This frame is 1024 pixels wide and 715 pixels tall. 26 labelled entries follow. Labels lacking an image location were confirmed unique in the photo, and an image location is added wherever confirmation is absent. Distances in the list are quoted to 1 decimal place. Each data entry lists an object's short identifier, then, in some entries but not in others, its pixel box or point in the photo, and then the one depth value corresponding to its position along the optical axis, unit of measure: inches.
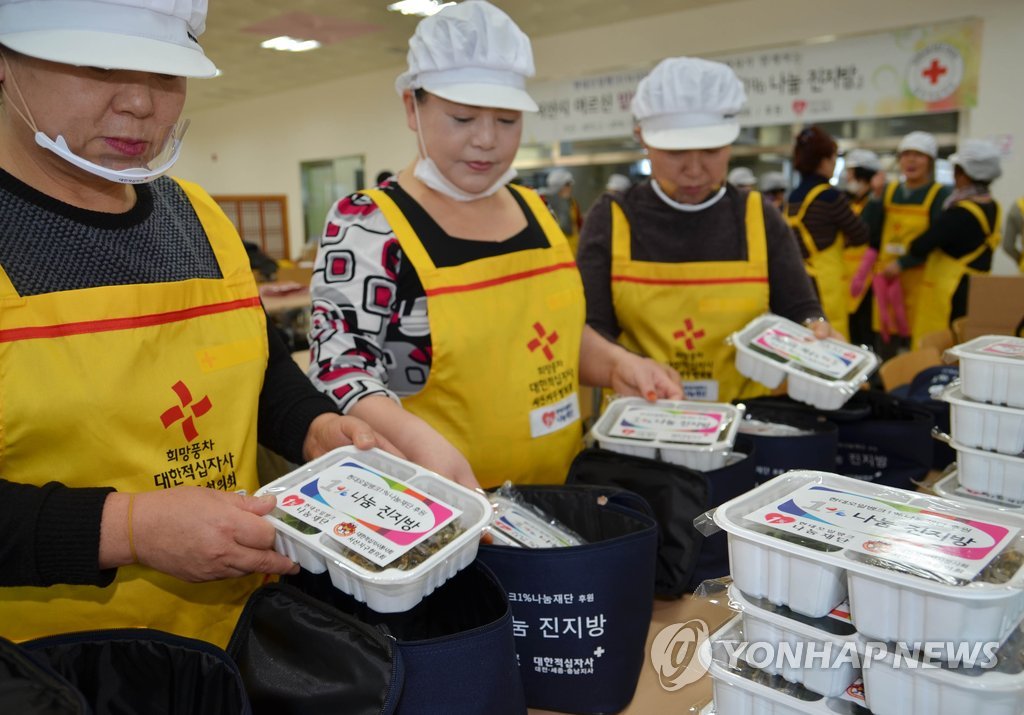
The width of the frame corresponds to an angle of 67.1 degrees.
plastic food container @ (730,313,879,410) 63.9
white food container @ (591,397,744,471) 56.0
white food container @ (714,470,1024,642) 26.1
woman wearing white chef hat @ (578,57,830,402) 80.4
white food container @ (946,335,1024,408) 47.4
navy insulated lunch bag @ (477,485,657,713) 38.4
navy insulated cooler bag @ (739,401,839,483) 59.6
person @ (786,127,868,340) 164.1
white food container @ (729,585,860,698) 28.6
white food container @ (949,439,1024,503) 48.9
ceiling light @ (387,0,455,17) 268.2
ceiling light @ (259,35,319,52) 328.0
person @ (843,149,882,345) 225.0
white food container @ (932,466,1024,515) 49.7
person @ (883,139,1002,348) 184.9
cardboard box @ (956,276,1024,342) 104.3
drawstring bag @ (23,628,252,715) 31.9
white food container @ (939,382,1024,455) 48.1
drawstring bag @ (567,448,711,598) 49.9
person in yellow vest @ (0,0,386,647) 34.6
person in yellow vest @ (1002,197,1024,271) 208.1
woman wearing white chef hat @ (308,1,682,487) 56.6
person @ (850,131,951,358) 212.4
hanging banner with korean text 231.3
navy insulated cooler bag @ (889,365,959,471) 72.0
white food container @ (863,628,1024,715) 25.6
